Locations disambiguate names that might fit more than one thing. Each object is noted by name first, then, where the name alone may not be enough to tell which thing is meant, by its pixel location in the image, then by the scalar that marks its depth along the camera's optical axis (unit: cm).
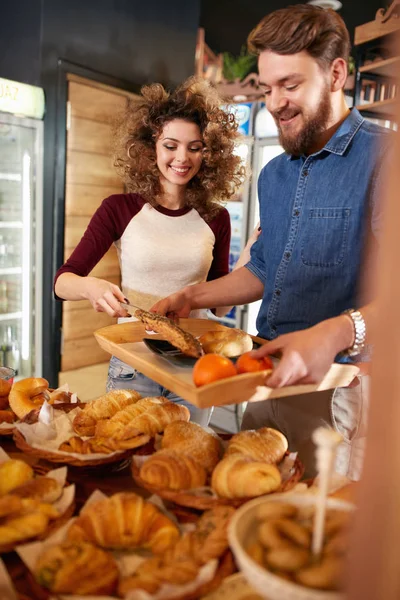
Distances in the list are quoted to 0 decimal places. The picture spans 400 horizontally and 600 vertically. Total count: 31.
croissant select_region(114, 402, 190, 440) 139
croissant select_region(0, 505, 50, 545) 102
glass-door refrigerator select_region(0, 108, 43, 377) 388
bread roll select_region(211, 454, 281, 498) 114
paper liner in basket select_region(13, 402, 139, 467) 130
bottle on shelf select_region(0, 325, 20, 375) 408
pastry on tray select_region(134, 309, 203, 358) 144
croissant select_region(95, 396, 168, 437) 143
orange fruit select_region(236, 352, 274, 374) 125
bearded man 161
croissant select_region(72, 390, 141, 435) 150
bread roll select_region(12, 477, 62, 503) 116
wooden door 412
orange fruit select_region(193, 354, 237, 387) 119
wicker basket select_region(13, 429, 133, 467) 129
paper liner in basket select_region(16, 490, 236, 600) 88
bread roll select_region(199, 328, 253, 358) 155
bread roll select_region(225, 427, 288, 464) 129
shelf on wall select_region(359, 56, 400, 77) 330
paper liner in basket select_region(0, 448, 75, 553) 105
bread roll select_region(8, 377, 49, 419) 161
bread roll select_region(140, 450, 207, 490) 116
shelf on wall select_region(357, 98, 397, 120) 324
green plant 507
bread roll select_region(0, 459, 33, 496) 119
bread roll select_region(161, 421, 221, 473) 125
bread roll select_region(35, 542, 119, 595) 90
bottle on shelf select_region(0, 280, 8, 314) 406
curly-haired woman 238
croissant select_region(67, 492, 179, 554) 102
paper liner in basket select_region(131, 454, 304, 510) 112
